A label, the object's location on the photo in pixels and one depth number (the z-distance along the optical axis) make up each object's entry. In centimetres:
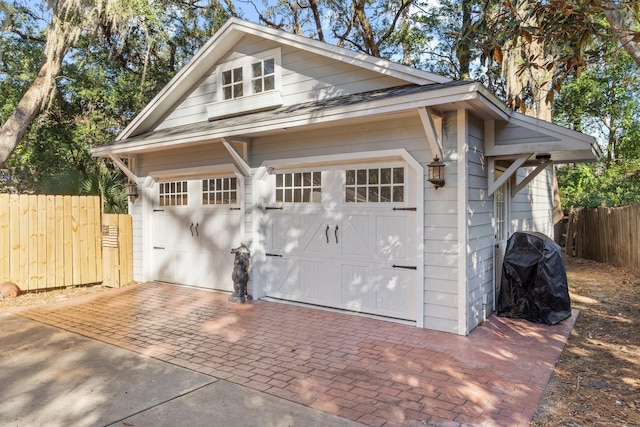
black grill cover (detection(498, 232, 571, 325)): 522
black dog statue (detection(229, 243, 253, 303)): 622
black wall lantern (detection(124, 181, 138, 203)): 790
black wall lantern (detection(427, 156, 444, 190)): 468
